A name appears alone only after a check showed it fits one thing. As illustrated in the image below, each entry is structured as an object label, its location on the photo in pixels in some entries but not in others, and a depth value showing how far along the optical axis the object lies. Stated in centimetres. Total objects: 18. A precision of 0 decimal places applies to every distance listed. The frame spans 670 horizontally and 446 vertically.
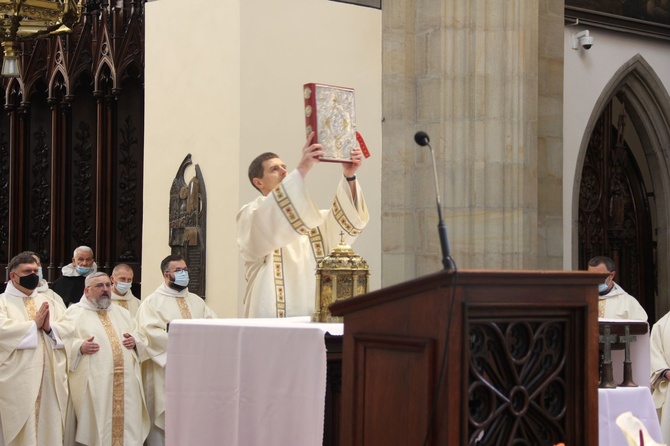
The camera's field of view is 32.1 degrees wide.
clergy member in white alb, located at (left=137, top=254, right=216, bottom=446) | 907
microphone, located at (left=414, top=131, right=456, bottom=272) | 312
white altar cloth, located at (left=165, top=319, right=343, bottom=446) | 423
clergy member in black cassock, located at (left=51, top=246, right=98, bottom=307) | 1042
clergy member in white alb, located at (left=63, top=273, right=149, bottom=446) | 879
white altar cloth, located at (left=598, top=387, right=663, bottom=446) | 492
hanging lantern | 759
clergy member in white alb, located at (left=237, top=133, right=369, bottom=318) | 537
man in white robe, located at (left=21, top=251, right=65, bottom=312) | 870
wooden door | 1165
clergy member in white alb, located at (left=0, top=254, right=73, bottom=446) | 830
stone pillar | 938
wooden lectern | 315
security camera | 1073
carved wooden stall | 1098
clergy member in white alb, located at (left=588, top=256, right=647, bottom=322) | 869
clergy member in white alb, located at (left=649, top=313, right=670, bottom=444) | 802
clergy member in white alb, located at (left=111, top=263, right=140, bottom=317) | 948
